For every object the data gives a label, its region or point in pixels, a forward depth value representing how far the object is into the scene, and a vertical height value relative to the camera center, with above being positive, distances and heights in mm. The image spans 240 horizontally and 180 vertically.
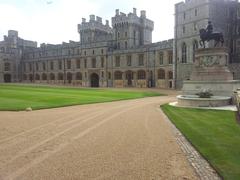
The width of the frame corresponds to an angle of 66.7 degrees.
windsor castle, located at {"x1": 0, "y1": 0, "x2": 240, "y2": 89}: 34202 +7920
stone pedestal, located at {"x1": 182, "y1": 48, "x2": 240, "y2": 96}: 17369 +691
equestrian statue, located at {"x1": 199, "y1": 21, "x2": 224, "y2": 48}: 18952 +4887
